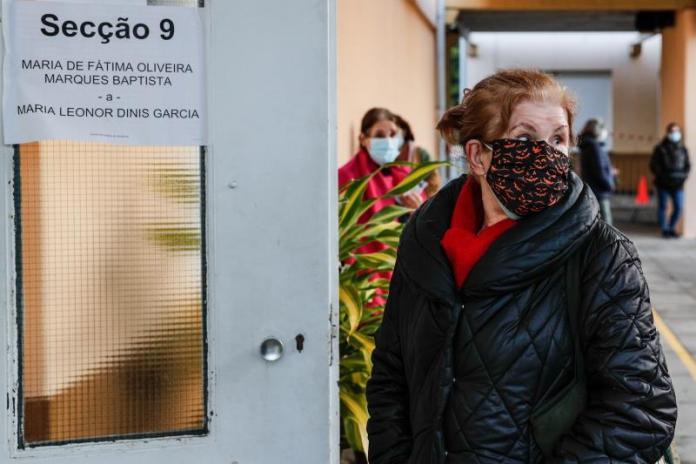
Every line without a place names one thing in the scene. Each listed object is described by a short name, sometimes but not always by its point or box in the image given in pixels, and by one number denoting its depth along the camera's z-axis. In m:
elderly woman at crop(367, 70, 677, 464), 1.80
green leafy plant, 3.62
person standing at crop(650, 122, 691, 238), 14.59
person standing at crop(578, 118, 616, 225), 12.04
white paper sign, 2.26
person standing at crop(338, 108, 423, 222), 5.39
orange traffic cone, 19.55
